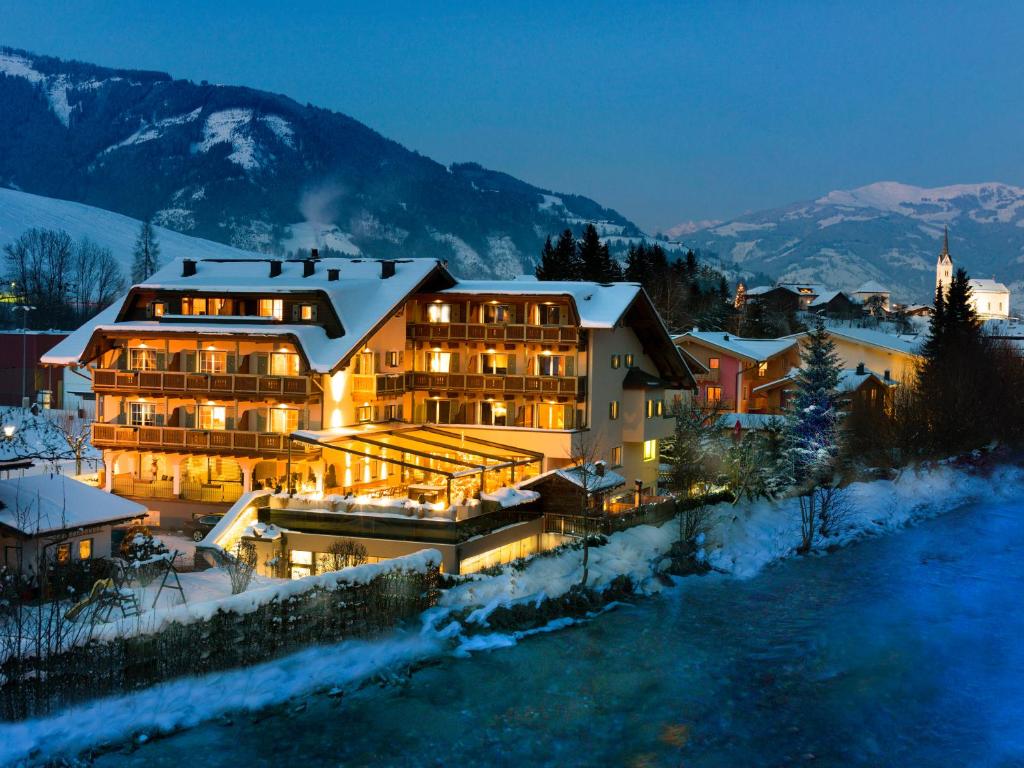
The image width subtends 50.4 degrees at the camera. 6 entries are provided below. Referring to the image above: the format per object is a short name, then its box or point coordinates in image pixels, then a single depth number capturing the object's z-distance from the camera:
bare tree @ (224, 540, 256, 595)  31.68
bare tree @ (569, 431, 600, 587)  40.81
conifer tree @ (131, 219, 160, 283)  171.07
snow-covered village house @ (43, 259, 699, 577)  44.06
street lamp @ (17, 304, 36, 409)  73.69
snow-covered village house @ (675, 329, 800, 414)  78.06
